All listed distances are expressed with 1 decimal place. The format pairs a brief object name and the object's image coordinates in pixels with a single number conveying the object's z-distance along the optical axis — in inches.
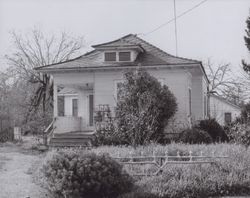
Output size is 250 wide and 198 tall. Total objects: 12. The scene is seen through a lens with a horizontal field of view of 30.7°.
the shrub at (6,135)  1030.8
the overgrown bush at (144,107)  719.1
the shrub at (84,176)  372.5
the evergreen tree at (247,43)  1267.2
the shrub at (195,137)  749.9
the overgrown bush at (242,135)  669.8
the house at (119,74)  857.5
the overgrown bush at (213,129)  880.9
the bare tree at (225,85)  2339.8
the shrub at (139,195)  369.7
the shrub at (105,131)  753.6
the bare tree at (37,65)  1620.3
